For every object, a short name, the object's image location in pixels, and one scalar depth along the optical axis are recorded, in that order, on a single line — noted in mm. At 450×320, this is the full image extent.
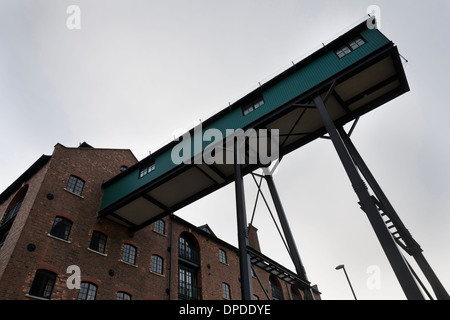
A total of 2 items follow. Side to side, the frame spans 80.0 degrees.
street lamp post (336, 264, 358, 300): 20966
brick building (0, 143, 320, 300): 11672
